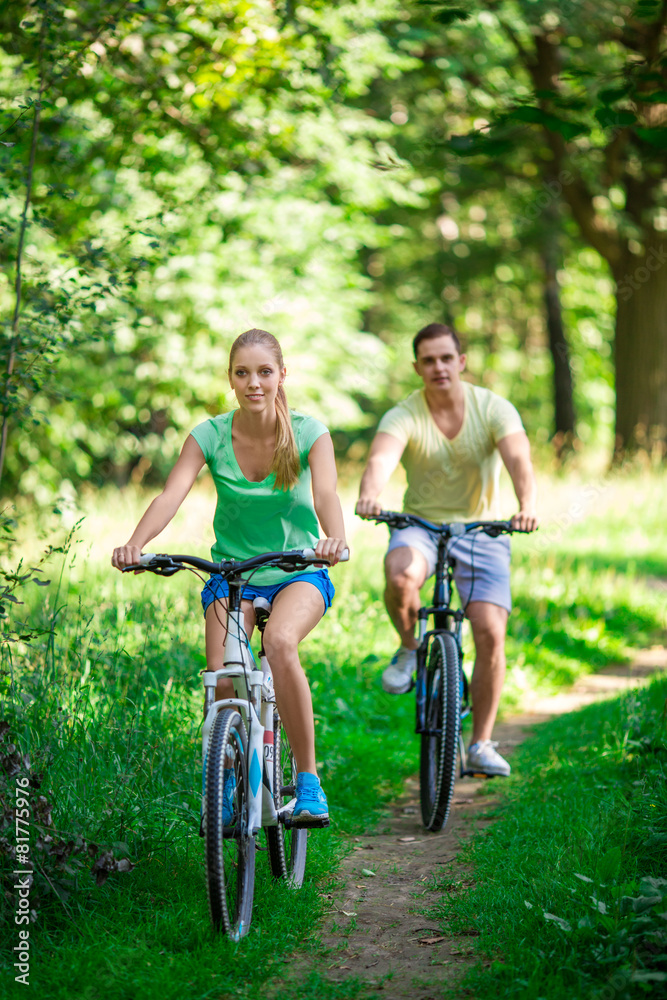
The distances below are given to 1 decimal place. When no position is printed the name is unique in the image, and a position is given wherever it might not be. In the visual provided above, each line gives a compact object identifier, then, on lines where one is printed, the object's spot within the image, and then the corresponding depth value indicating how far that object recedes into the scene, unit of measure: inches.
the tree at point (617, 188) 938.7
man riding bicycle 393.4
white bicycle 235.6
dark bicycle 347.9
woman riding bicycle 275.9
